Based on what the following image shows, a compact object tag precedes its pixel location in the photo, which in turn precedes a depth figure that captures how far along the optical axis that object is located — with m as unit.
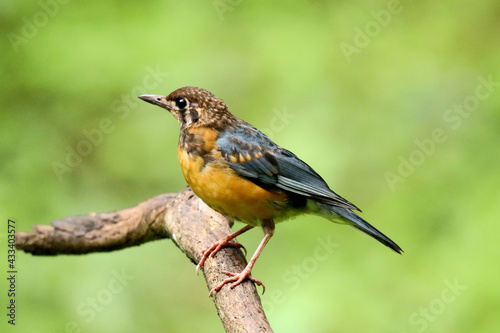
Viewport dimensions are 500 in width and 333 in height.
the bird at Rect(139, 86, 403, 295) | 8.70
